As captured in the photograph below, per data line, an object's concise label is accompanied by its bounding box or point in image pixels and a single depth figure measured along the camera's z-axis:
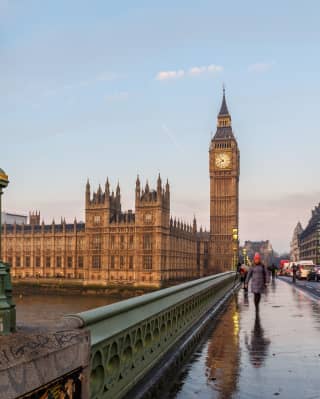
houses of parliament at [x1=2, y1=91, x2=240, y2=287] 114.56
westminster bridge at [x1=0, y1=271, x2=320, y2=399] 3.17
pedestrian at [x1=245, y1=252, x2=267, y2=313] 14.80
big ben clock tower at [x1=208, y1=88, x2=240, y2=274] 142.25
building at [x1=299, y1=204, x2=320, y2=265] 138.62
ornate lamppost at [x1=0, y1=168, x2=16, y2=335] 3.42
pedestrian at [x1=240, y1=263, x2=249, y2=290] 25.80
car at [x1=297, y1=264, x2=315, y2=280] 50.62
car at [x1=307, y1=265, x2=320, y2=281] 45.53
